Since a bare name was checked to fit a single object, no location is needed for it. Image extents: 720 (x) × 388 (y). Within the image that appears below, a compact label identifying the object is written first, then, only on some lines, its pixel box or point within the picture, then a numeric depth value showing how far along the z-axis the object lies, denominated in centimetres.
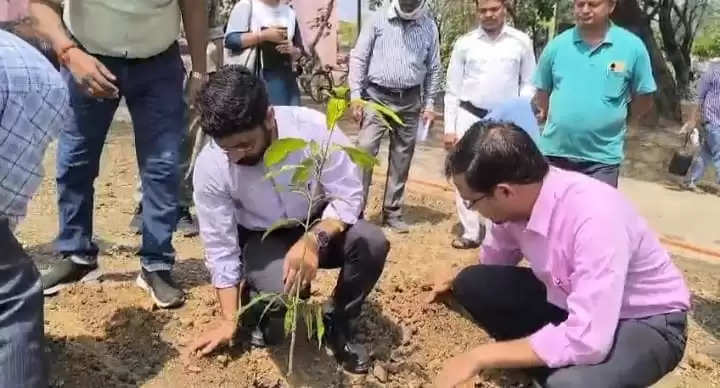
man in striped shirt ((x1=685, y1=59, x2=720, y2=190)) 579
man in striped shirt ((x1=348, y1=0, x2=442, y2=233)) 481
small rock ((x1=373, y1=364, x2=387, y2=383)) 292
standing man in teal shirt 364
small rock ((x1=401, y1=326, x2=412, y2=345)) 321
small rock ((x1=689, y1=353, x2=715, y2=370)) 323
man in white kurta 451
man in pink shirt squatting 219
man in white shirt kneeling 273
